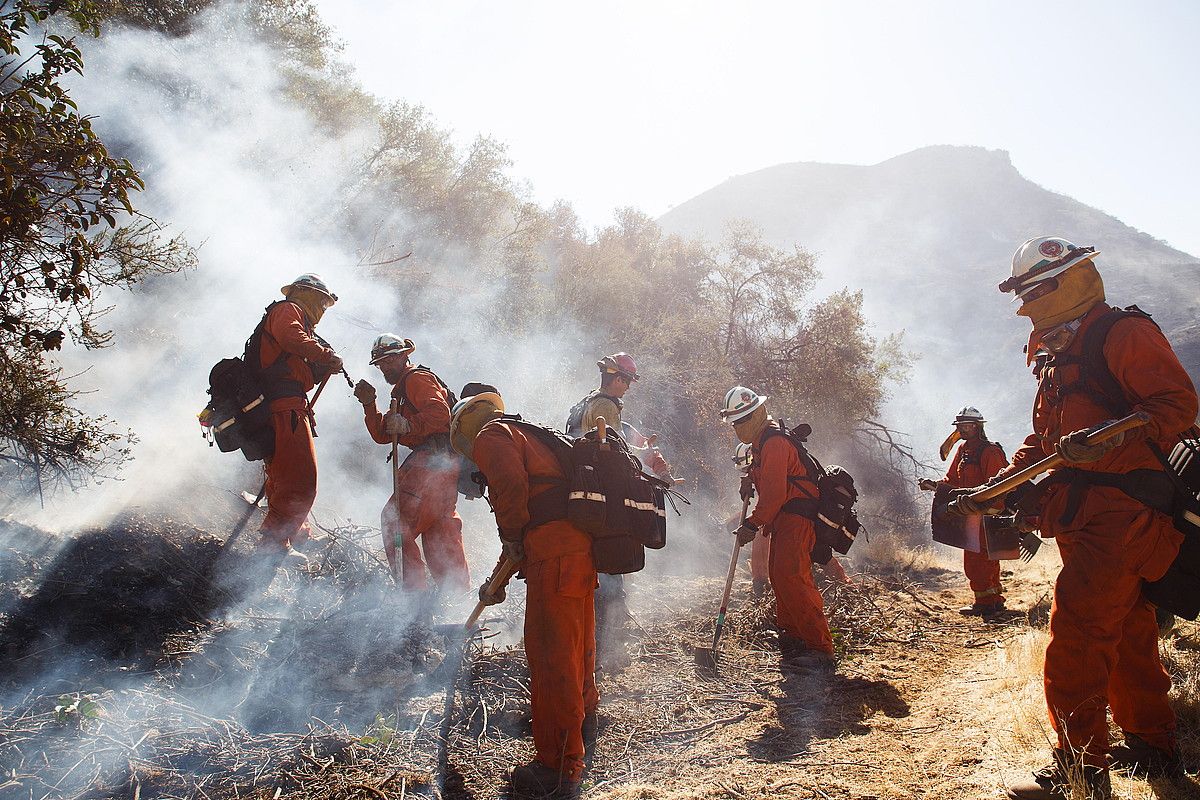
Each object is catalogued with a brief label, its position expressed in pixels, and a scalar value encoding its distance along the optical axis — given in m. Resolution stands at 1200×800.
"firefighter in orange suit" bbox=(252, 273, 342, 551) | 4.99
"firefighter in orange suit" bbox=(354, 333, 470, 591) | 5.04
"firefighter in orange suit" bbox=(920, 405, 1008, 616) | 6.69
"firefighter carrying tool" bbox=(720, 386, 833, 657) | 5.12
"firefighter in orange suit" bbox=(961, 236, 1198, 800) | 2.70
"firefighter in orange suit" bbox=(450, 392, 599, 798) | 3.15
